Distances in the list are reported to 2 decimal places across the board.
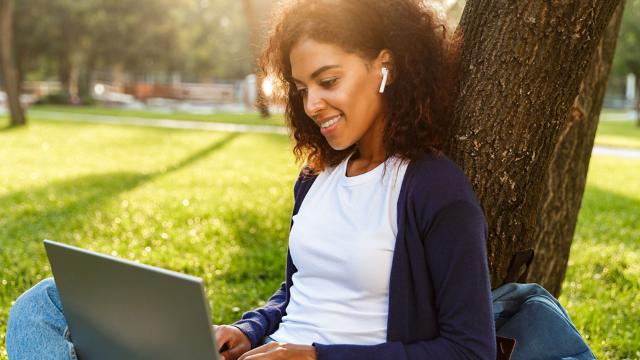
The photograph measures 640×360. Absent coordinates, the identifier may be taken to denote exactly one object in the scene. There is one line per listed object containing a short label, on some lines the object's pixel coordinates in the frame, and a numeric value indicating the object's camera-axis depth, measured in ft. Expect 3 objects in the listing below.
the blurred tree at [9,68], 55.26
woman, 5.73
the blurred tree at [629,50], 88.58
